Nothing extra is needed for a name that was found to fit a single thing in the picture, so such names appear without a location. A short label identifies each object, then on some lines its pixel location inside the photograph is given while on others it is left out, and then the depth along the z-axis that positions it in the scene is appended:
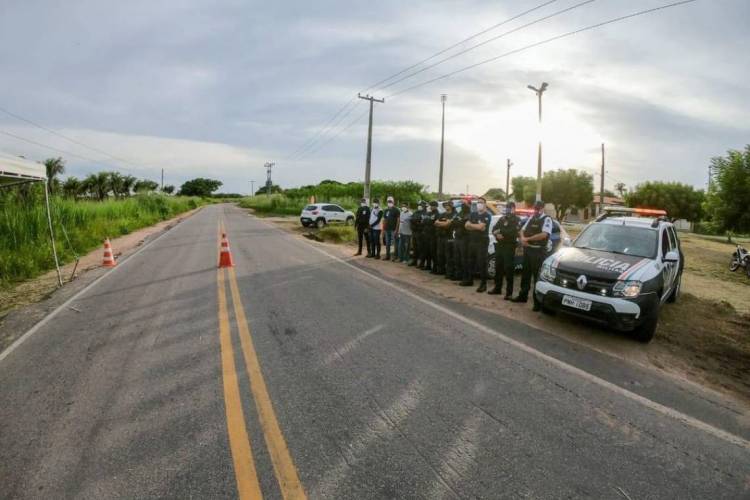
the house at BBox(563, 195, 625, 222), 72.31
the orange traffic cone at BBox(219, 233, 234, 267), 10.86
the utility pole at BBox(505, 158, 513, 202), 59.63
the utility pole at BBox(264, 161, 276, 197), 86.90
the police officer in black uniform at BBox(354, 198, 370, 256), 13.62
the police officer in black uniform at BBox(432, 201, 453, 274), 10.48
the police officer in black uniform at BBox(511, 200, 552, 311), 7.59
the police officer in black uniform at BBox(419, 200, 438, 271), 11.12
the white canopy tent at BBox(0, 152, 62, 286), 7.34
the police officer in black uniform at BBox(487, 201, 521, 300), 8.02
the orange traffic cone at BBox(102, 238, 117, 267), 11.59
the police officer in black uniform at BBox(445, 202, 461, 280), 9.94
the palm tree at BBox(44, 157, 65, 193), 50.90
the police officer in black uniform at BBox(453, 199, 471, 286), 9.40
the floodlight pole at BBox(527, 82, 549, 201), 30.73
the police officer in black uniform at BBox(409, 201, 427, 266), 11.73
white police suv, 5.63
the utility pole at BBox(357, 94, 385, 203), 31.08
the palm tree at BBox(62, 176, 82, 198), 67.06
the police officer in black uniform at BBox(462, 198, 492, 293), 8.95
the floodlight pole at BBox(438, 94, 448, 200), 37.04
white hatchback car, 28.47
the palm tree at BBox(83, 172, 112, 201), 71.25
